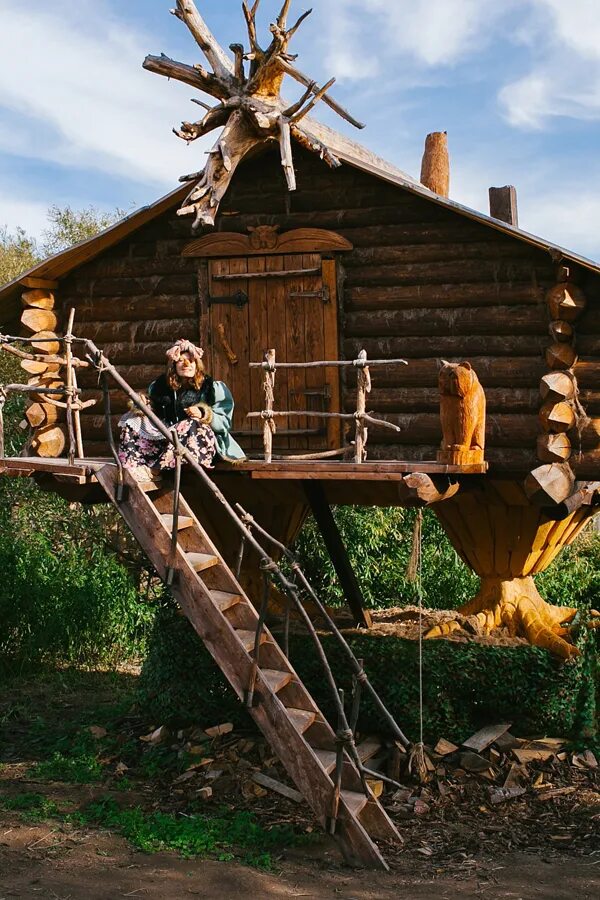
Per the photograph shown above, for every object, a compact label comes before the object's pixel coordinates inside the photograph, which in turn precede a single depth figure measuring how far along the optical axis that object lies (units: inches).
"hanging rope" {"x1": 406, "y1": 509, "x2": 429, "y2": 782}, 394.0
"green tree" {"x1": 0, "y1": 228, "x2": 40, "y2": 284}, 888.9
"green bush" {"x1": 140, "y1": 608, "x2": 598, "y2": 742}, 414.9
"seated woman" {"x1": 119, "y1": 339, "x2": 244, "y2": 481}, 380.2
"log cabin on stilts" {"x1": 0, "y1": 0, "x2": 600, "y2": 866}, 368.8
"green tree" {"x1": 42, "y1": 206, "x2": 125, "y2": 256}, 919.7
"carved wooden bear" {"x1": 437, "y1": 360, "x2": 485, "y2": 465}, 357.7
